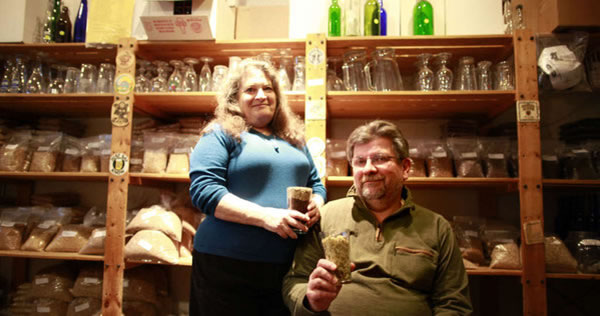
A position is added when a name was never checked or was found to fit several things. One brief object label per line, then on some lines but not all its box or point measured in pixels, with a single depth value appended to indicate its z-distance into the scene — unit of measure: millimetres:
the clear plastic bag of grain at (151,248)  2020
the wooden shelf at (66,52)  2256
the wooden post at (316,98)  2000
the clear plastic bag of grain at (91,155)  2297
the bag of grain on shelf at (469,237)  2008
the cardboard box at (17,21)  2240
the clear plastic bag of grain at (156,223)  2125
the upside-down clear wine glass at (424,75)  2154
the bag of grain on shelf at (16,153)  2270
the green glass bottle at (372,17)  2320
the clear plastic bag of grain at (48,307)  2252
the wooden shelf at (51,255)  2129
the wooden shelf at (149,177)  2135
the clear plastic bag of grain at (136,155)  2238
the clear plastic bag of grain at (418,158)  2121
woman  1313
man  1271
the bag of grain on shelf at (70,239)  2201
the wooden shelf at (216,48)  2170
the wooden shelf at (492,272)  1911
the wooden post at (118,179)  2041
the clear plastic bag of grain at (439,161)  2109
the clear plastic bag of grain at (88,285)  2250
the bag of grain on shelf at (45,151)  2301
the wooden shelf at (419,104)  2047
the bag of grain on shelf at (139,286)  2234
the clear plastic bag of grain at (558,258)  1903
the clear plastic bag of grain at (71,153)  2344
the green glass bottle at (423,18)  2414
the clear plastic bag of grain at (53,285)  2279
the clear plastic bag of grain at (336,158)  2189
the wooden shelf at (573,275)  1867
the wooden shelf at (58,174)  2166
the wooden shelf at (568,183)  1935
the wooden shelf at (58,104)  2236
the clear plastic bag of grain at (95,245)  2135
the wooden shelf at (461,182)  1984
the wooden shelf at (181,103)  2156
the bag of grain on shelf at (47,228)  2227
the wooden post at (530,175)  1861
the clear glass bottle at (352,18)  2311
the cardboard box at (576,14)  2006
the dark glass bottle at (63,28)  2500
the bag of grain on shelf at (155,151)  2215
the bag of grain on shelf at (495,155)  2082
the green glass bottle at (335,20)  2445
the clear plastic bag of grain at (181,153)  2225
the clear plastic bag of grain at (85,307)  2236
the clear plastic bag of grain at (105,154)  2287
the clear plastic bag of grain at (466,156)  2088
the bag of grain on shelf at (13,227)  2244
